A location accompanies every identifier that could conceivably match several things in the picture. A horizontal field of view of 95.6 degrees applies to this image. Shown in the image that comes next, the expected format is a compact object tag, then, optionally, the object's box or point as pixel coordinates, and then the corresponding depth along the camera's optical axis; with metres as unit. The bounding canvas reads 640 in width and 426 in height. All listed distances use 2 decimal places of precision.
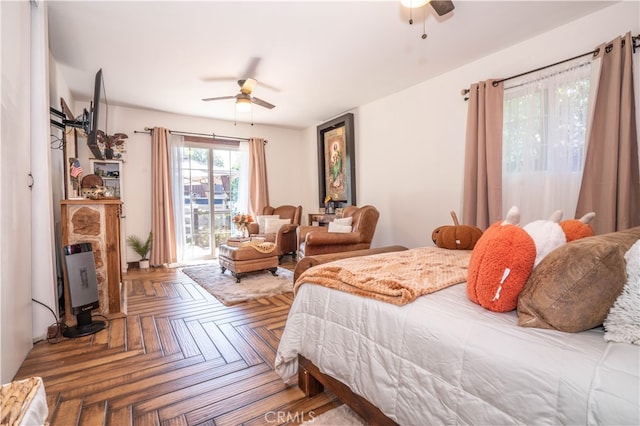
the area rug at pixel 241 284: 3.09
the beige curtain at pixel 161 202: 4.63
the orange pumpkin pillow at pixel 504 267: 0.93
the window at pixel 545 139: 2.44
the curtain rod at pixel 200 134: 4.70
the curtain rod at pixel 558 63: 2.14
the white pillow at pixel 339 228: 3.81
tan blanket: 1.15
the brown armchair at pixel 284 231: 4.63
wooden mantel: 2.47
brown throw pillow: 0.77
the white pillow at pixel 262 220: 5.10
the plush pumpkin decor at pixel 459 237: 2.33
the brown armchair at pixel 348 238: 3.32
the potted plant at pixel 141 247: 4.55
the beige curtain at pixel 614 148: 2.13
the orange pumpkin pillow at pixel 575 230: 1.27
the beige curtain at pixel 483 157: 2.91
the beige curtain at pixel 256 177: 5.52
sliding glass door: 5.12
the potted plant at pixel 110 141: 4.18
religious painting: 4.73
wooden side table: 4.93
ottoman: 3.60
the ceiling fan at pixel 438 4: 1.80
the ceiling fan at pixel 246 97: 3.29
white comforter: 0.65
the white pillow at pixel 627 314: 0.72
